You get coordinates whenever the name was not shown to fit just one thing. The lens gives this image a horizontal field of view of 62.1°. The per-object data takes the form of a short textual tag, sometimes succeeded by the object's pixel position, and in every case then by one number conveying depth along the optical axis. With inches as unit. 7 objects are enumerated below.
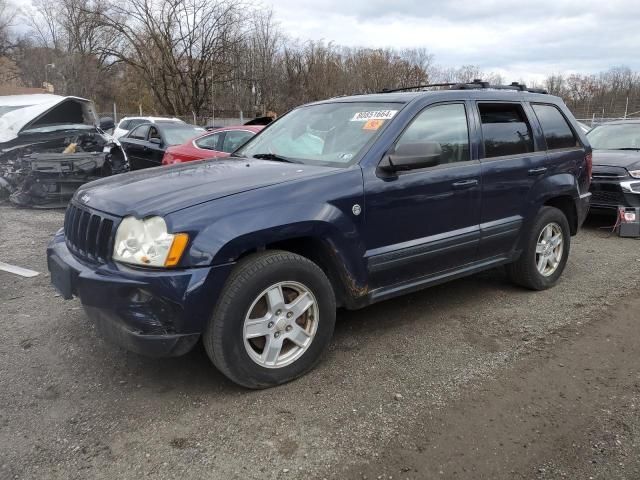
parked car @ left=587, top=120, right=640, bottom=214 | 286.4
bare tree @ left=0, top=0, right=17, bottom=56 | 2079.2
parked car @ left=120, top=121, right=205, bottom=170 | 422.3
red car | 344.5
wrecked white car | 343.8
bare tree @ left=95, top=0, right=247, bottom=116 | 1172.5
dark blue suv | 109.5
